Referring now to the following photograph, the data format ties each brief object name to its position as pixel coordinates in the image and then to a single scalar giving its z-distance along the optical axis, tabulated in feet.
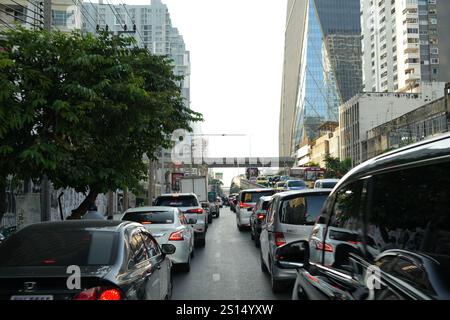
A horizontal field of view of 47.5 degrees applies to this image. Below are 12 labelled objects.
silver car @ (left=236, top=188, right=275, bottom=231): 75.25
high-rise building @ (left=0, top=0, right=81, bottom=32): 139.54
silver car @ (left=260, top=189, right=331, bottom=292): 28.14
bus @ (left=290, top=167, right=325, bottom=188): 187.42
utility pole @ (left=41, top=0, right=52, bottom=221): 39.73
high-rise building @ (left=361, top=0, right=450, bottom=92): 369.91
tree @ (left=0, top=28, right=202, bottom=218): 28.58
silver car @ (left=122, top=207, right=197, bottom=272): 35.40
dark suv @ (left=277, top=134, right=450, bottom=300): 7.20
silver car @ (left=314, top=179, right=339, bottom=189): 87.61
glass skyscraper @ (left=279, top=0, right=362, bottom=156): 499.10
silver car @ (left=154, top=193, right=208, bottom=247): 55.21
